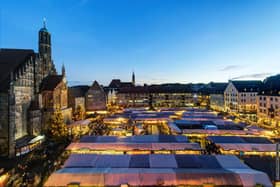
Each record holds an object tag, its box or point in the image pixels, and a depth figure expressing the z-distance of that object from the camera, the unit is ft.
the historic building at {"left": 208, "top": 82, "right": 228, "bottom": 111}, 219.00
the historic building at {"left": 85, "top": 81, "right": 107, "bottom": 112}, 189.57
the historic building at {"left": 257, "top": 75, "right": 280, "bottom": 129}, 129.70
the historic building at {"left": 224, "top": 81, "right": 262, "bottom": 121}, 173.06
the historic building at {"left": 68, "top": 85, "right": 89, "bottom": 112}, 159.84
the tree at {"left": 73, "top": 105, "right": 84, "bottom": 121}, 153.30
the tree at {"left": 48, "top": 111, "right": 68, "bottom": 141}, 88.63
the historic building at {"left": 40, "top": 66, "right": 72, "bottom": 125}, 101.60
